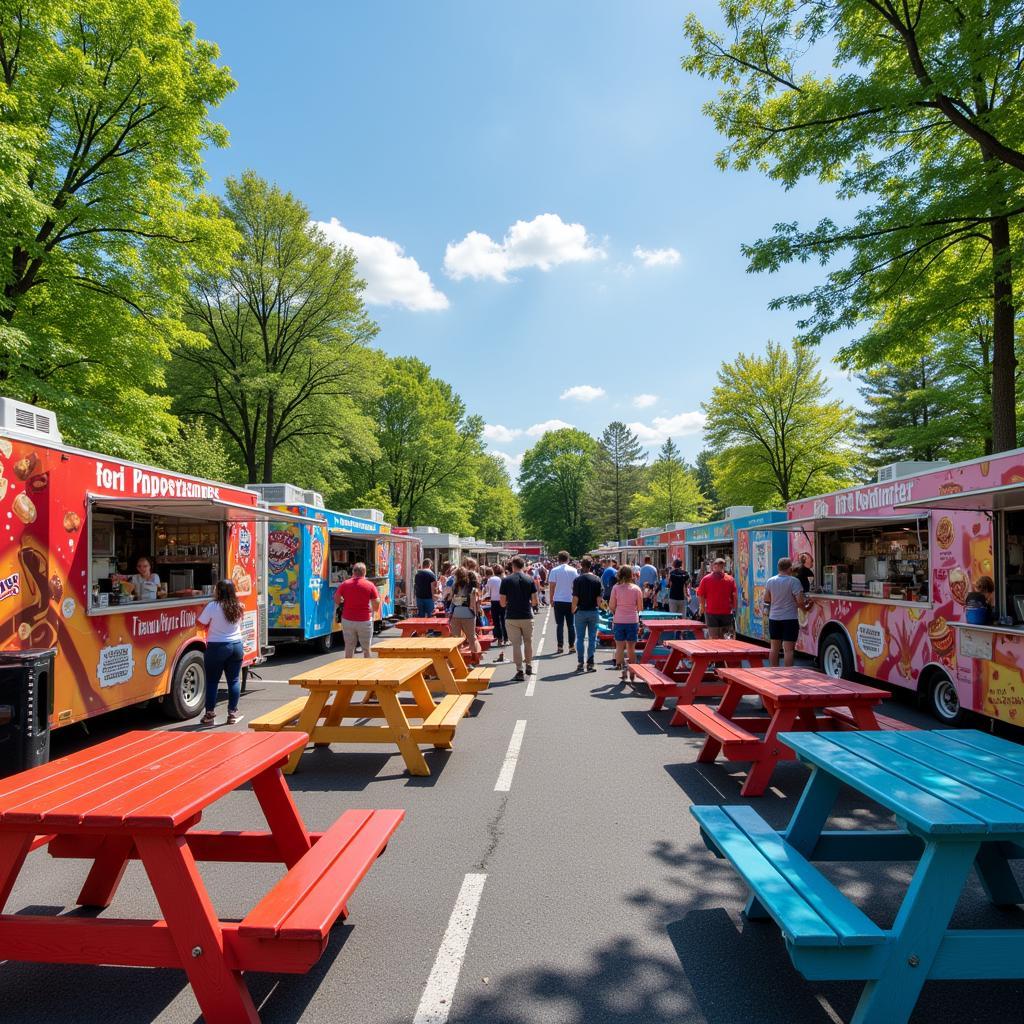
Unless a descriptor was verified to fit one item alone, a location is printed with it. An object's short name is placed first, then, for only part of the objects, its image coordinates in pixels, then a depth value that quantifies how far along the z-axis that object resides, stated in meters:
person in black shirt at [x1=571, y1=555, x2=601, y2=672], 11.52
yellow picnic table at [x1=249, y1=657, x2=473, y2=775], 5.76
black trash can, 4.49
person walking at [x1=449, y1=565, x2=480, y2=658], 10.58
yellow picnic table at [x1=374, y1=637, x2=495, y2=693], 8.03
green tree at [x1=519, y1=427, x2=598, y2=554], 69.88
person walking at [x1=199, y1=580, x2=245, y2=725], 7.60
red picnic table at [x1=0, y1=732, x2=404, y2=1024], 2.47
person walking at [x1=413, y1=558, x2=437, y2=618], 15.73
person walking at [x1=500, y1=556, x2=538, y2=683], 10.70
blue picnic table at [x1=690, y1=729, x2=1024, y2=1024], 2.40
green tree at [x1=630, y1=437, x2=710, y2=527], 47.62
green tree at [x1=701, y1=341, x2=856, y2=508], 28.53
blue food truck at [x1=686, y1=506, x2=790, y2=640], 13.91
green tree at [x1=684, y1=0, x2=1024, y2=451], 8.93
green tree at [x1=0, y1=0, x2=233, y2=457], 11.13
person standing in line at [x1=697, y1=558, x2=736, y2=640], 10.67
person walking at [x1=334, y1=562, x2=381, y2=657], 9.66
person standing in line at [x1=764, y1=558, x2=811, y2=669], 9.50
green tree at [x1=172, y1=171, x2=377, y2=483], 23.03
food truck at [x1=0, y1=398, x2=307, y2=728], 5.81
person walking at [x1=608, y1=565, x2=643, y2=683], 10.59
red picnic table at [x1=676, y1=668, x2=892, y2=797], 5.25
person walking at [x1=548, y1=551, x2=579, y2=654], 12.41
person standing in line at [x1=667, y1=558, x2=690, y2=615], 16.17
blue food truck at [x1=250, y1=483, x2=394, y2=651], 12.84
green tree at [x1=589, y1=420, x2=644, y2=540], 63.91
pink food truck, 6.75
